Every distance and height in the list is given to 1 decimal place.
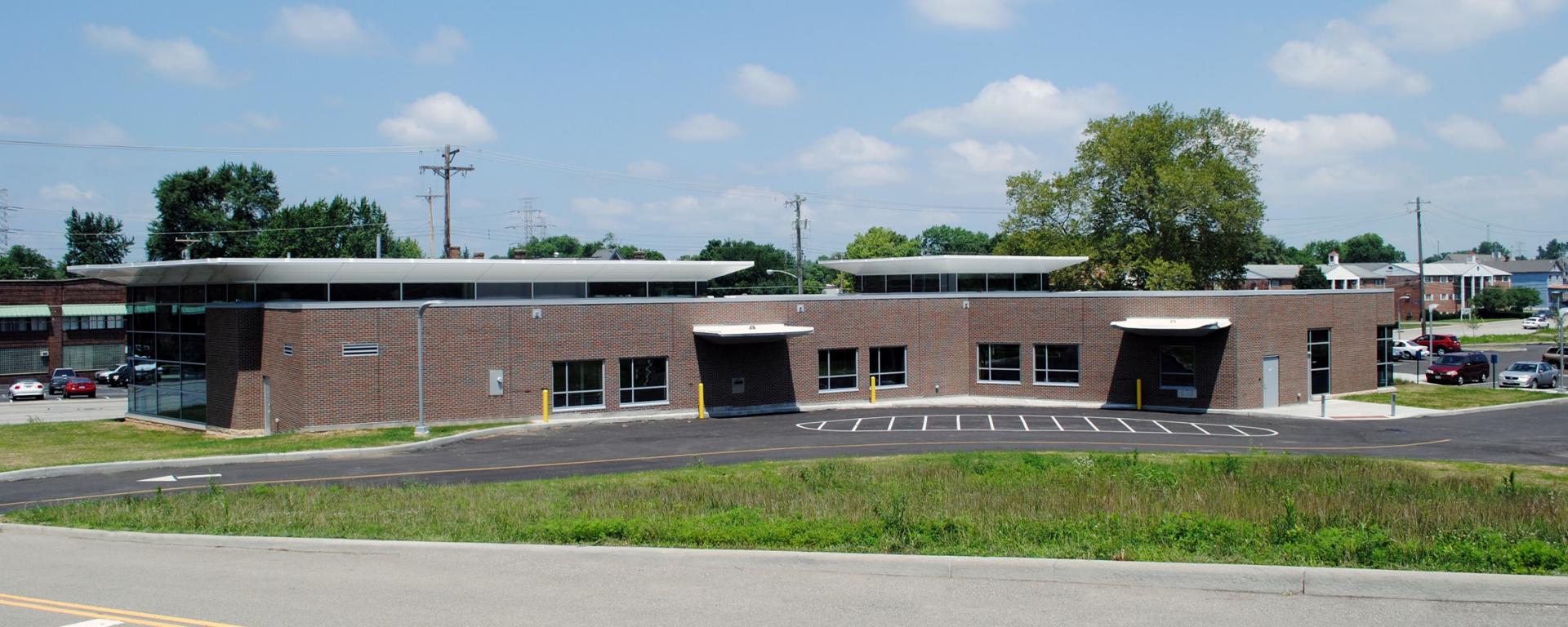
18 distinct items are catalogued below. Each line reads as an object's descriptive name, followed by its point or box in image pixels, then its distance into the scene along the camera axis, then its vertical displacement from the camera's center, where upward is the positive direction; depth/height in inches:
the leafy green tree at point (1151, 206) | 2481.9 +268.4
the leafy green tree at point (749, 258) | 4963.1 +301.4
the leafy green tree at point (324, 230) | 4087.1 +369.7
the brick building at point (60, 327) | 2728.8 -1.7
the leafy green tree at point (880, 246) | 4992.6 +351.9
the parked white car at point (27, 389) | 2247.8 -133.9
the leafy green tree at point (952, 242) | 6446.9 +481.4
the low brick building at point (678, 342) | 1322.6 -30.9
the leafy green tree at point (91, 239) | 4520.2 +371.3
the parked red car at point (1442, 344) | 2888.8 -79.9
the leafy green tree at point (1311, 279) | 5142.7 +177.5
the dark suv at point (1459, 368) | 2065.7 -106.5
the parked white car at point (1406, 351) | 2807.6 -96.4
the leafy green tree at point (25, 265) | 4217.5 +261.5
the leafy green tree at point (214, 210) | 4190.5 +464.3
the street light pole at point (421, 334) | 1248.8 -13.2
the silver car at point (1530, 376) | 1979.6 -117.1
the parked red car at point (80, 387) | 2288.4 -132.7
